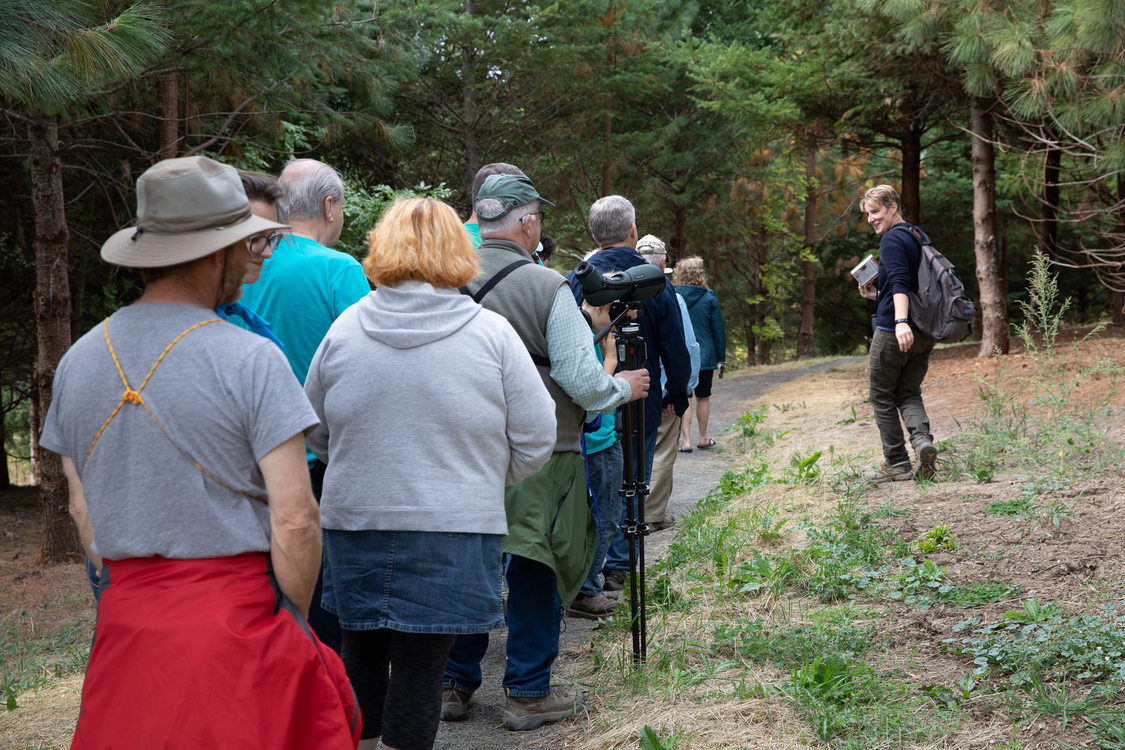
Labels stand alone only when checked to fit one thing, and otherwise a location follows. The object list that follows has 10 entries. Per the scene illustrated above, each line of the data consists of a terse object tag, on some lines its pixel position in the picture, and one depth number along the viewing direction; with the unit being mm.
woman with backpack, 6129
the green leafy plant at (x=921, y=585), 4129
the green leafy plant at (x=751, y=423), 10266
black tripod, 3750
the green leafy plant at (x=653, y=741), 3098
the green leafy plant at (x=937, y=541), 4652
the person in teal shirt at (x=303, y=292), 3061
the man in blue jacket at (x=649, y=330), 4578
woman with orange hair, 2488
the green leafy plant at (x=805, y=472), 6812
